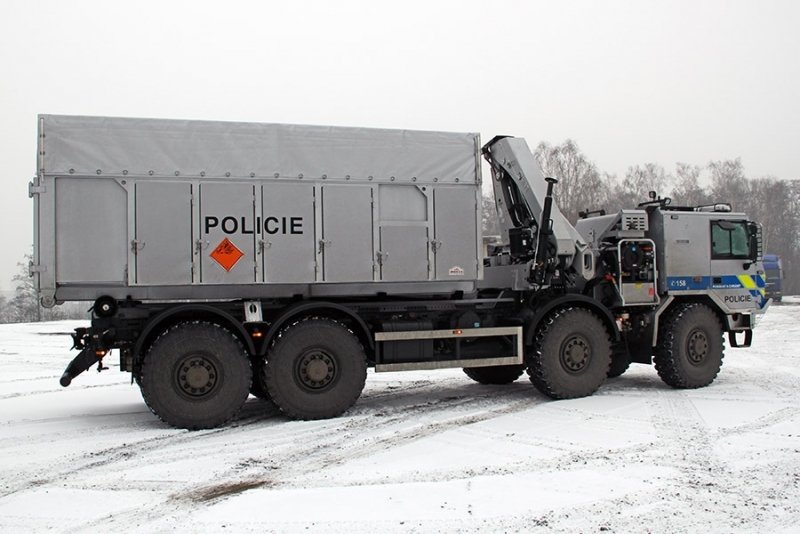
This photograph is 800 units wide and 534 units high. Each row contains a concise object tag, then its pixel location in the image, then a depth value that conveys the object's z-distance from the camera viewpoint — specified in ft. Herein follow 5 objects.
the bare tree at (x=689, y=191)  193.02
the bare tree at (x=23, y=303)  159.02
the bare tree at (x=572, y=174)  162.71
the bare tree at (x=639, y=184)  191.03
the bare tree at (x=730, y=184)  206.80
